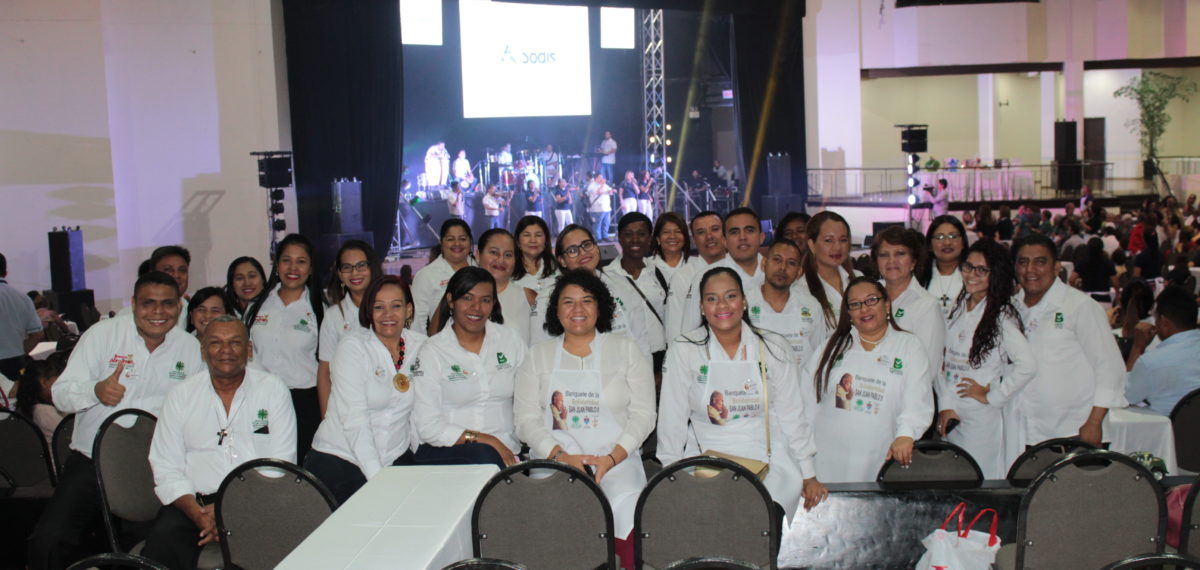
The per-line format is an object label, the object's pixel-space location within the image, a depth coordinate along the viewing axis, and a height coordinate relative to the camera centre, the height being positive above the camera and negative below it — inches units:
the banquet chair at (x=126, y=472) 145.9 -35.5
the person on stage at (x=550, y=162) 629.3 +44.7
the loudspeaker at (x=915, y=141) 653.9 +52.9
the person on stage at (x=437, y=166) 602.2 +42.8
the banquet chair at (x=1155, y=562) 91.6 -34.4
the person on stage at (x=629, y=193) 635.5 +23.0
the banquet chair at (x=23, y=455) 174.6 -38.1
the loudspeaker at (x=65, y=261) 422.3 -6.5
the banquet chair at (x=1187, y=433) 187.0 -44.3
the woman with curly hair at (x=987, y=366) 170.1 -27.2
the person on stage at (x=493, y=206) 598.2 +16.2
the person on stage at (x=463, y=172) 606.5 +38.7
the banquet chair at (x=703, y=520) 122.3 -38.1
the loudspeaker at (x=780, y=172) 642.8 +33.6
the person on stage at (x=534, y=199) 617.0 +20.4
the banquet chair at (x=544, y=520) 119.2 -36.7
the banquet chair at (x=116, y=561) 95.5 -32.3
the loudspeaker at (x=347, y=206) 497.7 +16.1
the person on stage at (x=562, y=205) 620.7 +15.9
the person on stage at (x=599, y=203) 630.5 +16.5
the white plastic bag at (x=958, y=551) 131.1 -46.3
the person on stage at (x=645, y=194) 642.2 +22.0
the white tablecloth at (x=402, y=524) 97.4 -32.4
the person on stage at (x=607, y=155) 644.1 +49.2
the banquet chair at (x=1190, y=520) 120.9 -40.0
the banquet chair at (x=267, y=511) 127.6 -36.5
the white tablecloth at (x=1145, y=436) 189.6 -44.8
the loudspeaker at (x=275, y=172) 449.4 +31.7
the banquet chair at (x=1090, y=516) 122.4 -39.3
